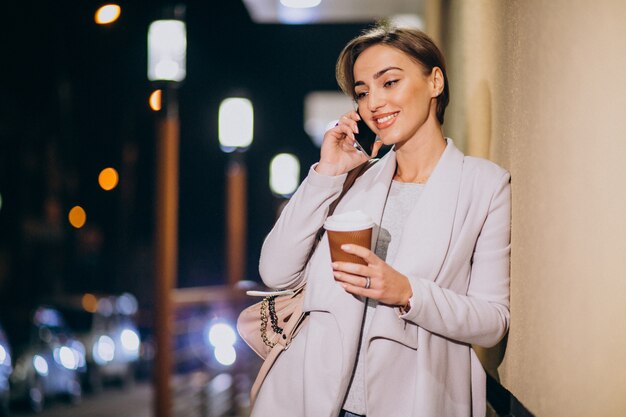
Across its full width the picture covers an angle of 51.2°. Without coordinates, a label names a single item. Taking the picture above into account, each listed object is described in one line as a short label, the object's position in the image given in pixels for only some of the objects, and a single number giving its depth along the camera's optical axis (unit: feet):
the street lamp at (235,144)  35.55
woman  6.50
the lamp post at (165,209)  23.27
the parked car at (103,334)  39.06
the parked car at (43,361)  31.96
